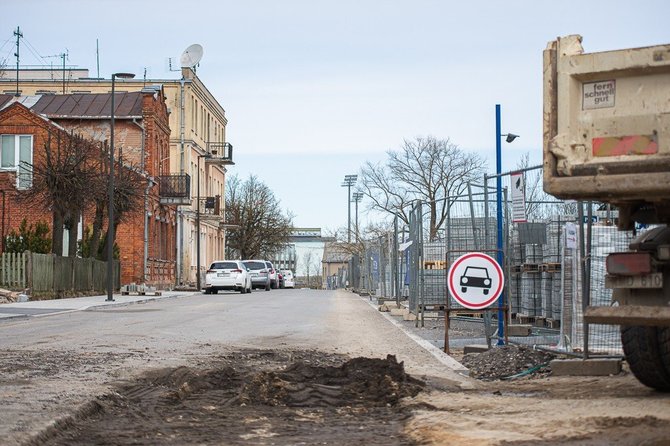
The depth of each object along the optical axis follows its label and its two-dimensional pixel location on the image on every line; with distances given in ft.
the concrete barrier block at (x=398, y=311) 83.94
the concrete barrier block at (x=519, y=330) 52.44
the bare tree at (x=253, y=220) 306.55
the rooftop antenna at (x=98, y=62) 232.24
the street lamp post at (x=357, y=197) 281.07
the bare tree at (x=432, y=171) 208.23
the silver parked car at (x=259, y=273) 191.01
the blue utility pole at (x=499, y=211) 48.03
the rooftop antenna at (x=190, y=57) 222.69
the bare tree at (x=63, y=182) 126.82
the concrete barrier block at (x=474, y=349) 44.69
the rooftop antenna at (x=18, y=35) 183.21
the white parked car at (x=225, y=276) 159.74
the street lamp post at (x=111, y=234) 116.57
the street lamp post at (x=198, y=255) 184.75
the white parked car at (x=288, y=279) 277.85
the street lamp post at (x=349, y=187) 284.82
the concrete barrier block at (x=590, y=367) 34.14
